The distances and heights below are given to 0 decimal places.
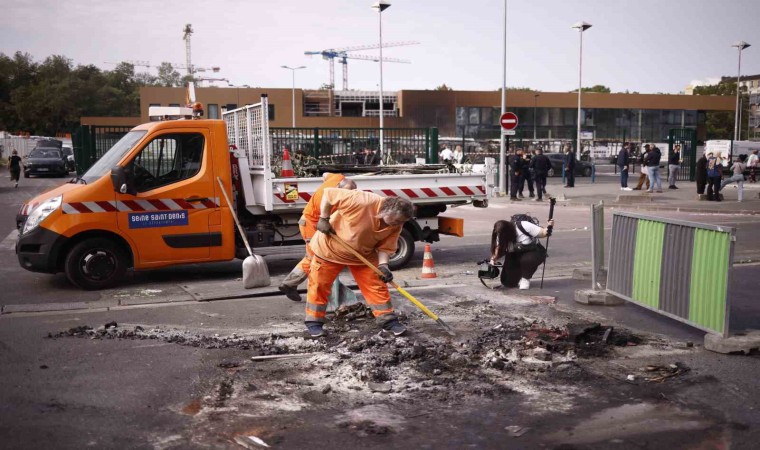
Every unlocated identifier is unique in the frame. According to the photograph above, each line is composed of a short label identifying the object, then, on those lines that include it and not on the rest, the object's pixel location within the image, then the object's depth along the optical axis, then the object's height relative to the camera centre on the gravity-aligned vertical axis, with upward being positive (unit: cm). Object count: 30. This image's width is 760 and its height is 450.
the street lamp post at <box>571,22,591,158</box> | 4253 +619
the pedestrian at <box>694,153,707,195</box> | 2311 -129
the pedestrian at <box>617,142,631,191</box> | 2812 -118
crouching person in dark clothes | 931 -145
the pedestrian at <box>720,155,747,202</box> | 2270 -134
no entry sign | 2525 +45
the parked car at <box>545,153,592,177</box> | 3878 -174
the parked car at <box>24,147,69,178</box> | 3841 -149
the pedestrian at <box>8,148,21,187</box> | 3022 -125
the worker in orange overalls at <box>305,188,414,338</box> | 686 -107
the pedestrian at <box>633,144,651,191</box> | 2550 -144
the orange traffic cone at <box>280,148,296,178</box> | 1063 -47
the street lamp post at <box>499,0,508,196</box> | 2631 -56
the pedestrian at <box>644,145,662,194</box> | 2508 -110
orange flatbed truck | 927 -91
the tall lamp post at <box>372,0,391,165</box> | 3718 +642
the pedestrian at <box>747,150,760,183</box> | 3378 -149
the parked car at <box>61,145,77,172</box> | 4272 -140
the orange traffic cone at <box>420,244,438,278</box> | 1045 -187
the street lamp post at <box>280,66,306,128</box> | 6609 +353
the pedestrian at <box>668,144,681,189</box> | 2712 -122
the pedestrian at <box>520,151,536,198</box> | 2448 -136
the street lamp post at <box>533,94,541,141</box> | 6756 +281
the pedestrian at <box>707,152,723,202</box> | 2217 -127
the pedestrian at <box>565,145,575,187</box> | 2898 -123
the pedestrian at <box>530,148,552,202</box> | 2370 -116
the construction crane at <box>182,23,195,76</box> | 12838 +1630
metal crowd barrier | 633 -126
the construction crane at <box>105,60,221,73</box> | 12338 +1096
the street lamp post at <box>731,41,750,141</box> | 4771 +565
